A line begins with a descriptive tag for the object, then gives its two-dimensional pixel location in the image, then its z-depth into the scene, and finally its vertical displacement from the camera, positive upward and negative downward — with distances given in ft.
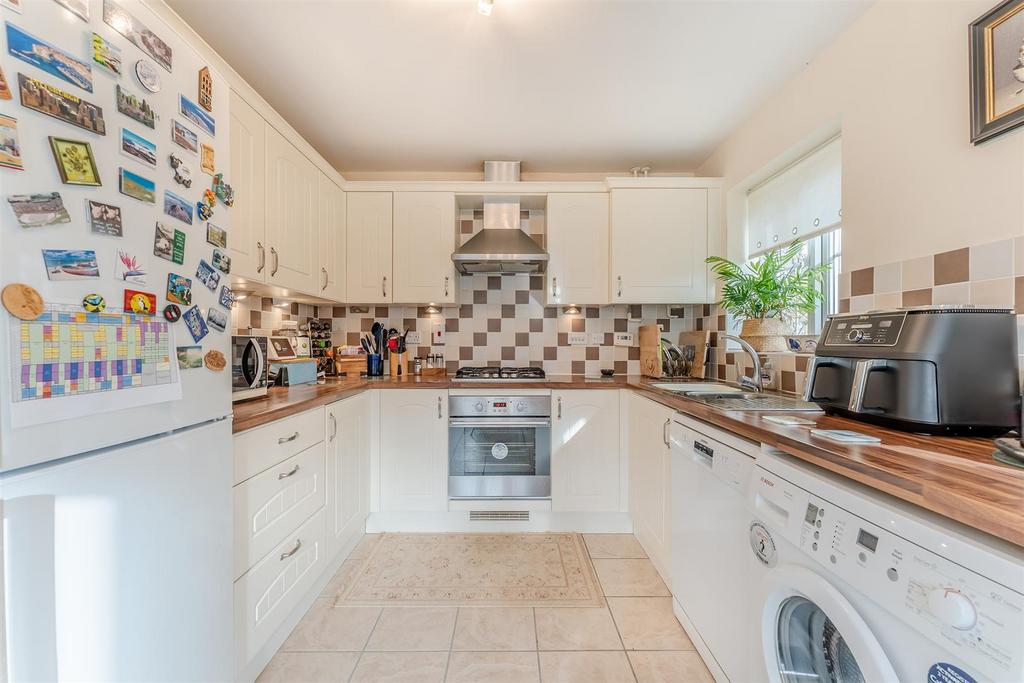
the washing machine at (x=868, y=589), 1.71 -1.40
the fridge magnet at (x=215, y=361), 3.41 -0.21
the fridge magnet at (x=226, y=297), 3.65 +0.40
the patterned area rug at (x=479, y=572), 5.90 -4.00
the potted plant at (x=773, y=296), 5.97 +0.66
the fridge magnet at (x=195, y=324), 3.19 +0.13
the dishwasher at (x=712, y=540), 3.74 -2.27
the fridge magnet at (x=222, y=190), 3.58 +1.42
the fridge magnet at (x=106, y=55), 2.47 +1.87
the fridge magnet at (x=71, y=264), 2.21 +0.45
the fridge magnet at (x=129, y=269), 2.58 +0.48
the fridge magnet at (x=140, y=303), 2.63 +0.26
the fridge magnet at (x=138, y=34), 2.58 +2.20
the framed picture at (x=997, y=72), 3.40 +2.45
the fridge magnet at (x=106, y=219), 2.42 +0.77
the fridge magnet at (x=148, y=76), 2.76 +1.94
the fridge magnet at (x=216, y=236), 3.45 +0.95
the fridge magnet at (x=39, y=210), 2.07 +0.72
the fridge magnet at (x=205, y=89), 3.39 +2.24
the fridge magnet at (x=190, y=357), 3.09 -0.16
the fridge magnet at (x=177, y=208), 2.99 +1.06
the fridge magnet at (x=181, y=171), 3.07 +1.38
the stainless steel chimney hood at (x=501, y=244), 8.22 +2.09
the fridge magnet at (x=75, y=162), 2.23 +1.06
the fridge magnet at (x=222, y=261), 3.54 +0.73
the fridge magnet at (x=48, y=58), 2.06 +1.61
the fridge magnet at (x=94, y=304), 2.36 +0.22
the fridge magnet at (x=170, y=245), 2.90 +0.74
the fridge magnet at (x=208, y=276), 3.33 +0.56
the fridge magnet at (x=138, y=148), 2.63 +1.36
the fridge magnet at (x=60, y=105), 2.09 +1.37
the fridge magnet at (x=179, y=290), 2.99 +0.39
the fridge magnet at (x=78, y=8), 2.31 +2.03
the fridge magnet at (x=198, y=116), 3.19 +1.95
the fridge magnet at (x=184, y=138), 3.09 +1.68
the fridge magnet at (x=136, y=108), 2.62 +1.64
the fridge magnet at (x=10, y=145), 1.99 +1.02
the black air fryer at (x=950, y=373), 3.27 -0.32
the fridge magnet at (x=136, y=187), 2.60 +1.08
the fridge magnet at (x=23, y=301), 2.03 +0.20
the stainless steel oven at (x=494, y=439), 7.81 -2.08
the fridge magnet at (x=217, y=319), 3.44 +0.18
